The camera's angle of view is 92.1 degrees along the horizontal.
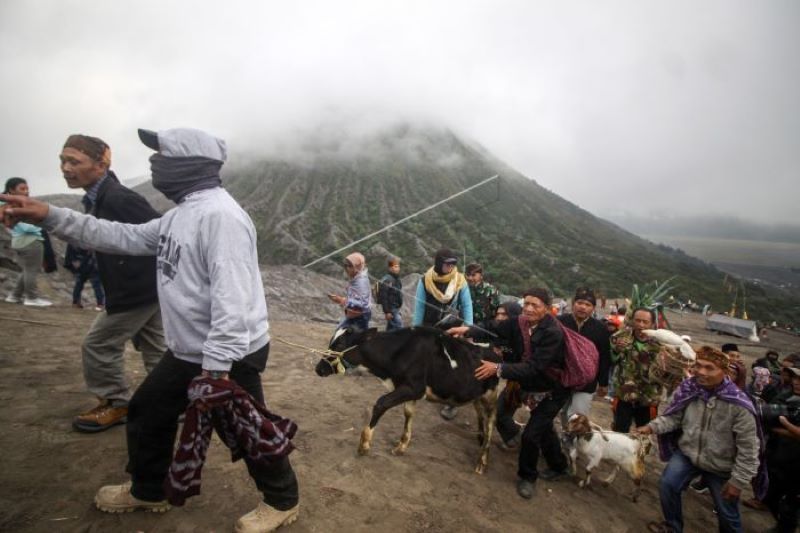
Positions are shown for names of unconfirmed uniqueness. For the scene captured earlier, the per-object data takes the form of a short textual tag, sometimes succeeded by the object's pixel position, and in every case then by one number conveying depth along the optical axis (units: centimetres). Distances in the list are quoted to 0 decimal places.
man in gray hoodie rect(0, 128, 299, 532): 214
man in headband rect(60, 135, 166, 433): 317
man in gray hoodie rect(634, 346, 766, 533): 322
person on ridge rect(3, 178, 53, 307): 676
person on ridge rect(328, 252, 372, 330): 596
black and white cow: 405
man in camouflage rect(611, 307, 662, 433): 474
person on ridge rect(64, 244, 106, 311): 487
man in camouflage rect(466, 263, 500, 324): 660
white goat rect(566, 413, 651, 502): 428
